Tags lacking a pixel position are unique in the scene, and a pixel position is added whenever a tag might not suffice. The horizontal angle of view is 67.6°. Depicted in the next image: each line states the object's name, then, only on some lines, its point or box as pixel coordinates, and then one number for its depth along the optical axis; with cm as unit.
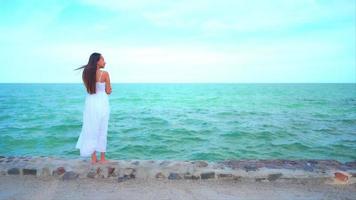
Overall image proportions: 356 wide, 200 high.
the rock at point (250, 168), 459
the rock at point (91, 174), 455
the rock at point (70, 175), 448
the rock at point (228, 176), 448
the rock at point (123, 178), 442
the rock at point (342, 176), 423
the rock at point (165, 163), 492
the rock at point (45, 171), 465
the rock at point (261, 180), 440
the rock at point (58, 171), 464
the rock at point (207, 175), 450
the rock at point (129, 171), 457
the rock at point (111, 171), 457
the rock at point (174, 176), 450
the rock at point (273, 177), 440
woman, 462
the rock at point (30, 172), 466
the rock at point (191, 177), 450
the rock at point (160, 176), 454
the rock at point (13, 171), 468
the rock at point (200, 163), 482
